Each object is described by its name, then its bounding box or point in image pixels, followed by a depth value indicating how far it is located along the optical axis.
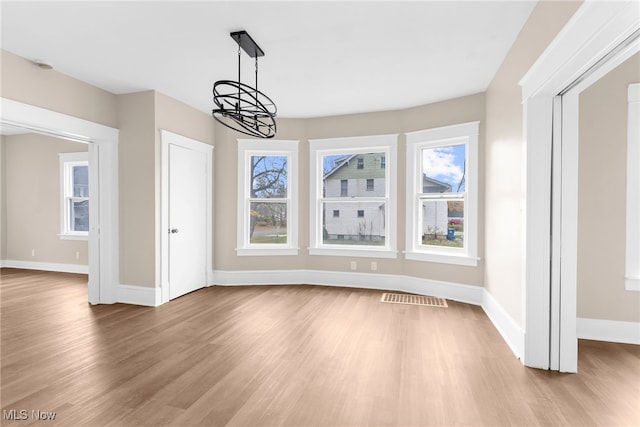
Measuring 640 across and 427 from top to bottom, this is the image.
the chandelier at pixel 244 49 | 2.28
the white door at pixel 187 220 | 4.21
